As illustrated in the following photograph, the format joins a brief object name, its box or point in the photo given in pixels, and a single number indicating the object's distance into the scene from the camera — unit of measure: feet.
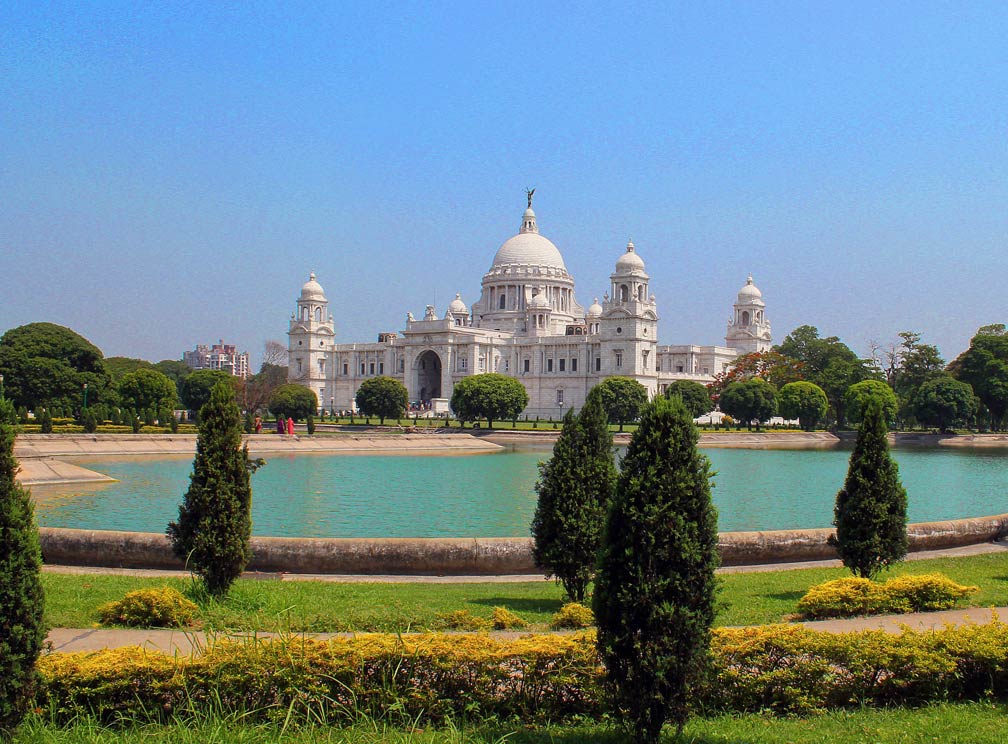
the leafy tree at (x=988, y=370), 222.89
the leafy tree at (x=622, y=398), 209.46
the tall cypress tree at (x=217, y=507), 29.99
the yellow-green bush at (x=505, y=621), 26.27
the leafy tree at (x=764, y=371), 262.88
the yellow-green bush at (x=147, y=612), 26.05
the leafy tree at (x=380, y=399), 219.82
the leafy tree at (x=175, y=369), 388.16
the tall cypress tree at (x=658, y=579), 17.72
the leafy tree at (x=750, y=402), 219.20
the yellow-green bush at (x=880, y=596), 28.35
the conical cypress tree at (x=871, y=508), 34.88
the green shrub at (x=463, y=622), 25.89
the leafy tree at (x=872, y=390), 209.26
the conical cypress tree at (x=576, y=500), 32.19
